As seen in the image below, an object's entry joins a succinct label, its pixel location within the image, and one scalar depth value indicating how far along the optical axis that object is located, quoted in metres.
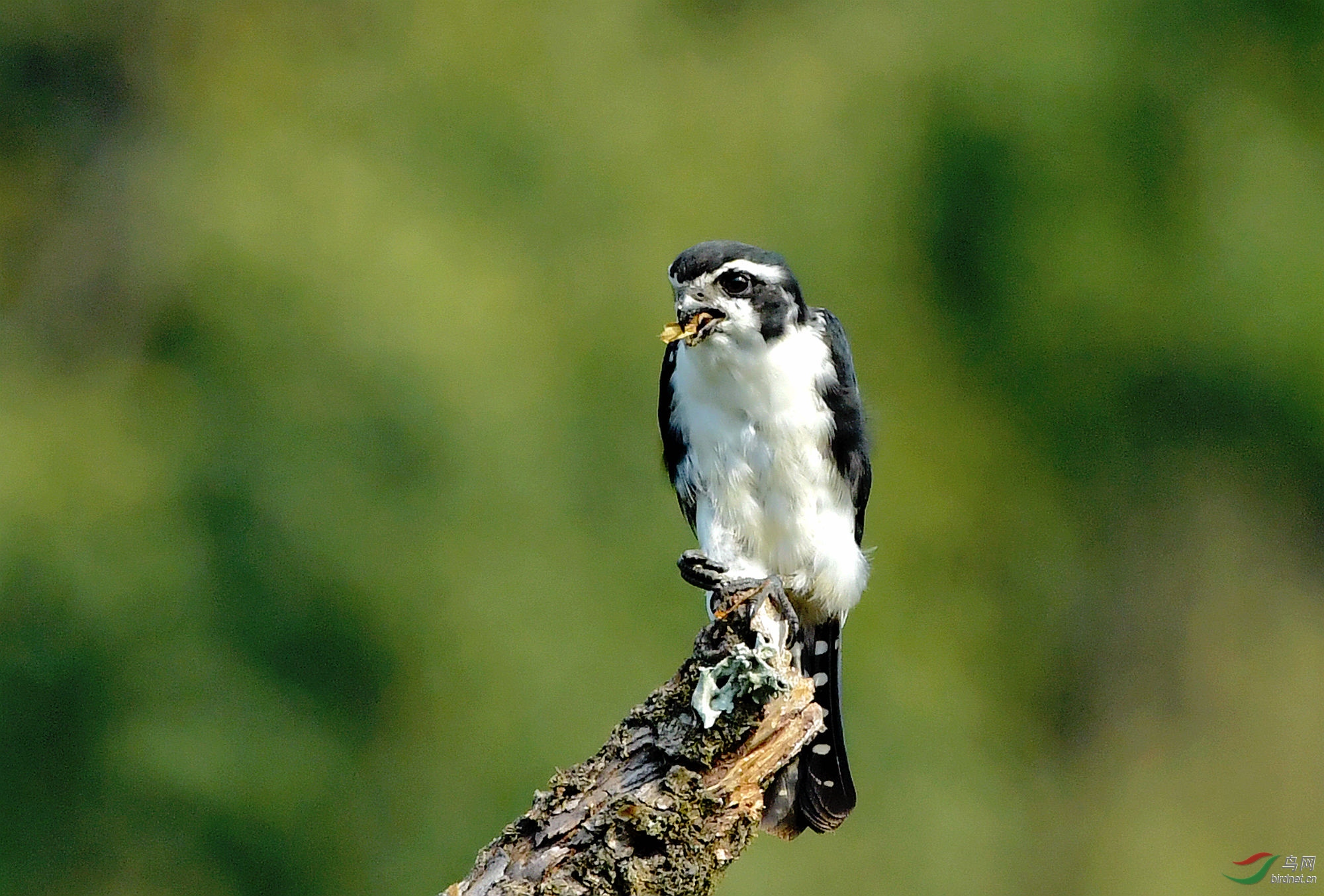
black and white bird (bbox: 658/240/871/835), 7.80
